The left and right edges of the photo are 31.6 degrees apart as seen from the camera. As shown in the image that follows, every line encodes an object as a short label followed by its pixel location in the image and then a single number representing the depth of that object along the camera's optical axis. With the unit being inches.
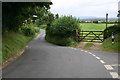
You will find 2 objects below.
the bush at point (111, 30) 805.2
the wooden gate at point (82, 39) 1075.0
